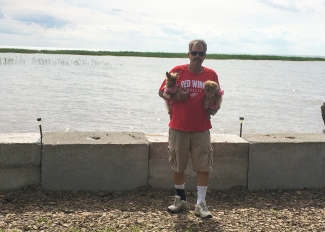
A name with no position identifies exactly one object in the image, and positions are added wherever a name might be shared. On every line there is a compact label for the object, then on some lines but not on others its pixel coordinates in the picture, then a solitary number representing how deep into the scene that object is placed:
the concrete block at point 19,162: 5.07
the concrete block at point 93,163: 5.16
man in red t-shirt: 4.62
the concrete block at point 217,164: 5.43
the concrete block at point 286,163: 5.63
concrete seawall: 5.14
